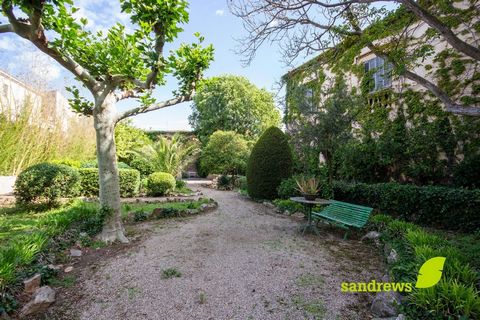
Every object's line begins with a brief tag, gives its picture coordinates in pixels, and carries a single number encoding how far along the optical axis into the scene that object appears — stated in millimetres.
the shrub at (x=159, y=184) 9117
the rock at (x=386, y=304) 2238
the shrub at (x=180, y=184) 11520
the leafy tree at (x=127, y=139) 14141
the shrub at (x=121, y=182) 8422
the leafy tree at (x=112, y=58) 3543
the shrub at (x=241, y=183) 12545
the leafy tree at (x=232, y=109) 21516
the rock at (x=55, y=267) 2989
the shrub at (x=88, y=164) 9381
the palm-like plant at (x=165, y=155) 11727
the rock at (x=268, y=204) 8188
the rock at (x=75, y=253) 3696
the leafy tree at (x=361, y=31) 4339
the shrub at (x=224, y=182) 13805
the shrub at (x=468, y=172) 6188
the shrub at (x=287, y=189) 7819
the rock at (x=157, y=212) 6285
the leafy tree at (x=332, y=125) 6406
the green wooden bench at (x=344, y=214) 4543
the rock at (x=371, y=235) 4618
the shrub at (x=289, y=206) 7043
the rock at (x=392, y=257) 3273
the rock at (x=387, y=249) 3704
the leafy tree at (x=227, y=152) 13977
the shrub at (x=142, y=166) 13672
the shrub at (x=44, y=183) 5871
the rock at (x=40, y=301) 2277
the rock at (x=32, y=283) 2514
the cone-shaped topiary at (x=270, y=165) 8914
